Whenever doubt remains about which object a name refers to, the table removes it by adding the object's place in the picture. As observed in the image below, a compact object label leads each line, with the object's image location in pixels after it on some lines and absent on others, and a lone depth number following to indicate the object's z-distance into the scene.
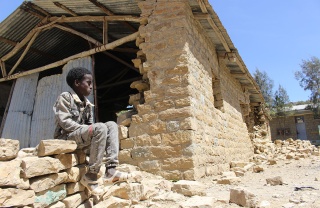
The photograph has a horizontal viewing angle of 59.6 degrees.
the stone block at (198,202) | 2.74
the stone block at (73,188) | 2.78
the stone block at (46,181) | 2.39
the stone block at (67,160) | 2.70
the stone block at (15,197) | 2.04
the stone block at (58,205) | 2.54
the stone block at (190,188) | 3.30
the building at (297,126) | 25.00
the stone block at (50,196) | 2.40
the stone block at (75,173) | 2.77
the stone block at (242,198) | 2.90
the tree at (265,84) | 28.05
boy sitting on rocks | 2.79
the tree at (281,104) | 26.38
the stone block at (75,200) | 2.68
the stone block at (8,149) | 2.24
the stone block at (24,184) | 2.22
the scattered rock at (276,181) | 4.12
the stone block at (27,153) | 2.63
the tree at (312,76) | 26.41
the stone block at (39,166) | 2.31
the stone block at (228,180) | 4.35
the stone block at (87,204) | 2.87
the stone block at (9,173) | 2.11
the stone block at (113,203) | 2.85
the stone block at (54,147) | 2.52
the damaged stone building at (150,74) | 4.44
